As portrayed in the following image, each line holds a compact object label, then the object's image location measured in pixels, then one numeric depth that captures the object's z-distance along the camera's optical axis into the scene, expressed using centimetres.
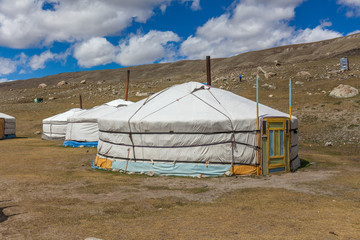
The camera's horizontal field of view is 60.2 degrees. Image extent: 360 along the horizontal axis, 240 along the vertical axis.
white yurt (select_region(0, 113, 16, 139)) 2136
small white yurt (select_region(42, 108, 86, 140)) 1984
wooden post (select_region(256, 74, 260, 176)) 830
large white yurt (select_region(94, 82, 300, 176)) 824
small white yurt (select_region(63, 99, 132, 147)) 1597
